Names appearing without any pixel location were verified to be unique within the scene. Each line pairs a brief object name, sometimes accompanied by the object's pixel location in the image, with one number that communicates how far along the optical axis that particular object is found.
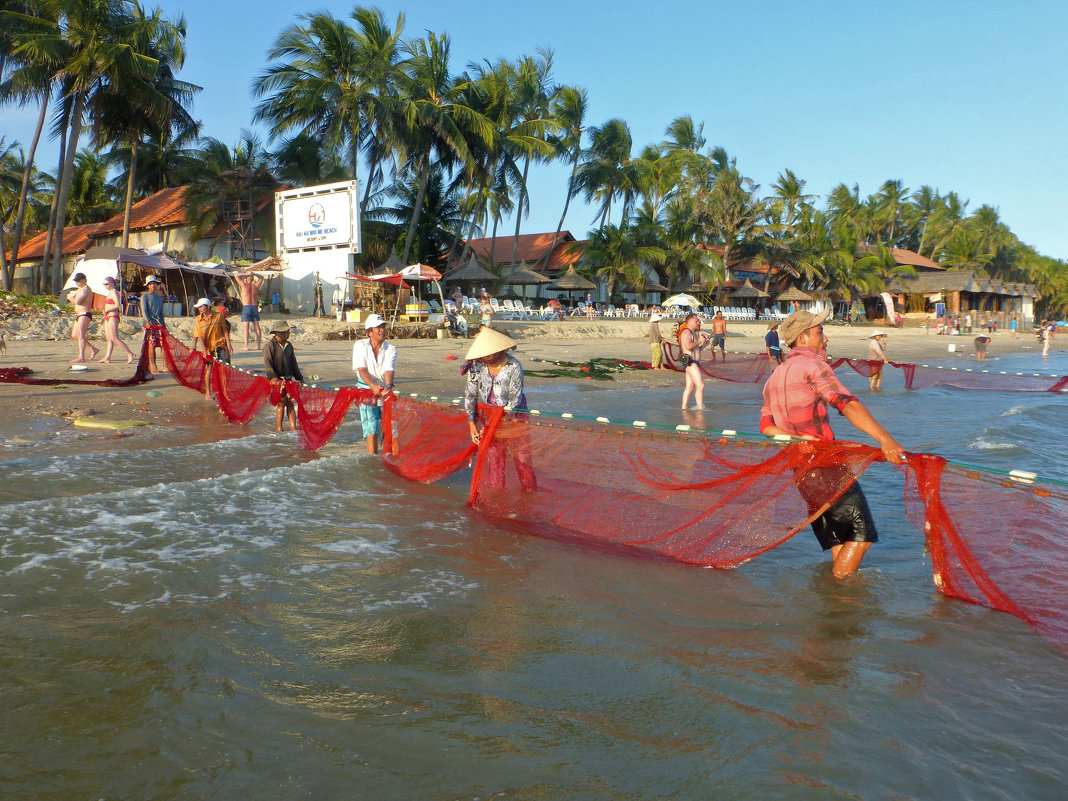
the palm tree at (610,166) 42.78
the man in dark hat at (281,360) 8.91
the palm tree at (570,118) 42.06
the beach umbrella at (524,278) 39.44
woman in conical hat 6.04
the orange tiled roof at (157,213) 33.25
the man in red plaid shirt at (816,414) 4.44
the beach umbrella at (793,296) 49.12
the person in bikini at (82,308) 13.41
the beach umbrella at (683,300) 39.06
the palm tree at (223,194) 30.92
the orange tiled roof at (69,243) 36.84
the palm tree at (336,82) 30.95
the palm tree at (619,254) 41.66
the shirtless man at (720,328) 23.97
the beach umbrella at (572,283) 40.41
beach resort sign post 25.25
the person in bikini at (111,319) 14.05
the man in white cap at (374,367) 7.86
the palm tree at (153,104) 28.33
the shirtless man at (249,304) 17.81
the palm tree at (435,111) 32.94
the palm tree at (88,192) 45.53
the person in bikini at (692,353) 12.30
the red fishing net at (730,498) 4.24
